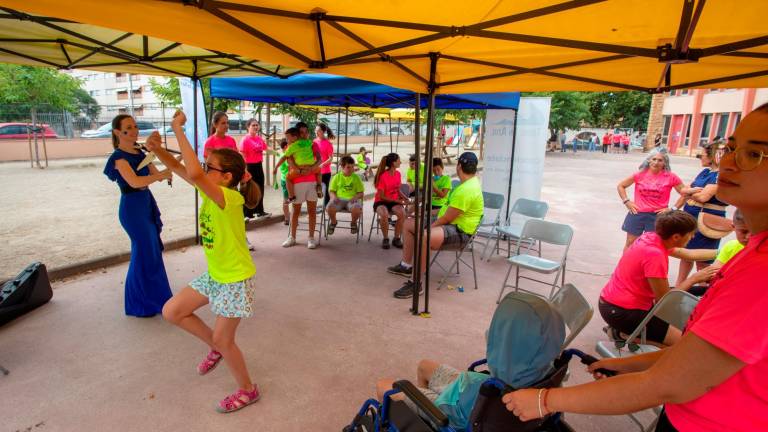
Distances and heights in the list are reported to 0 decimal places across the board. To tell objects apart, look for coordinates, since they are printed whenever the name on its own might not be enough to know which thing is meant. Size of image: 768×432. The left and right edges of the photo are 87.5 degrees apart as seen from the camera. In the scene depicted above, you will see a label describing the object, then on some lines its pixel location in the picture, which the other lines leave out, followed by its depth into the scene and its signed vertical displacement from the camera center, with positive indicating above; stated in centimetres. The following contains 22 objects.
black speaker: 362 -154
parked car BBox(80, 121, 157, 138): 2041 -9
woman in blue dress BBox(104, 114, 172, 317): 335 -80
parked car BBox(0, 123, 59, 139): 1655 -21
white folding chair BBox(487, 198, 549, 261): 578 -99
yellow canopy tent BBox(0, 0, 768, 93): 206 +66
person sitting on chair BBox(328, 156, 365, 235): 666 -91
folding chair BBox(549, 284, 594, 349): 229 -97
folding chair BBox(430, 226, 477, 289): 486 -143
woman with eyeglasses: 86 -43
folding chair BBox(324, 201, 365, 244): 670 -161
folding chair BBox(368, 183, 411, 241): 718 -89
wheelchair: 143 -102
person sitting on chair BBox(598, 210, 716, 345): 275 -93
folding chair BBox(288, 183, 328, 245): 651 -161
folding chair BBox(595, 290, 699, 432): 240 -99
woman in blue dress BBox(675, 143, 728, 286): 421 -55
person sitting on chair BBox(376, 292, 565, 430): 145 -71
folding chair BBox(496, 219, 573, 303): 420 -107
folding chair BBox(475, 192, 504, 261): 618 -105
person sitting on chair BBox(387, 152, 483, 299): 476 -87
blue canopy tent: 399 +65
